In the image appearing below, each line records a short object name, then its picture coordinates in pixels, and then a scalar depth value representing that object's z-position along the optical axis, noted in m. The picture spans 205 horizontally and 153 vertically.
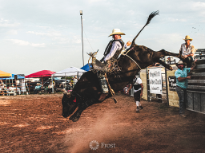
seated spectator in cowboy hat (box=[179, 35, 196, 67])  6.32
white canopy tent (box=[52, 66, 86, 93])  19.56
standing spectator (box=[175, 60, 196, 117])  7.09
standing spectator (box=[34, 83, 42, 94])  22.34
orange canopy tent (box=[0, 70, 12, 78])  17.49
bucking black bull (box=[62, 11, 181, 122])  4.99
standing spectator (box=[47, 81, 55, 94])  21.73
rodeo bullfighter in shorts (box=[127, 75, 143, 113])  8.76
